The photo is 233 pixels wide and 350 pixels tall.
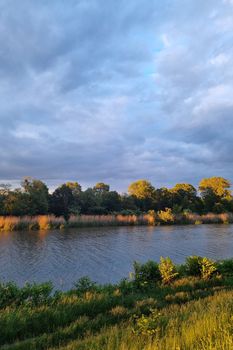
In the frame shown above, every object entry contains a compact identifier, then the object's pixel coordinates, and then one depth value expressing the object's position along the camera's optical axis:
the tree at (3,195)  43.91
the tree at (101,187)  70.50
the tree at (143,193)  66.50
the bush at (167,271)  10.78
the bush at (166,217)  51.72
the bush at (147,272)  10.94
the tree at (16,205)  43.50
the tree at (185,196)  68.00
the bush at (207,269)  11.33
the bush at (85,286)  9.86
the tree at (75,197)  49.90
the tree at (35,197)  44.83
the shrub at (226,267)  12.12
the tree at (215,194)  69.94
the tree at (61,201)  50.44
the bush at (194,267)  12.12
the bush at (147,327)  4.66
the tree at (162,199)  66.81
